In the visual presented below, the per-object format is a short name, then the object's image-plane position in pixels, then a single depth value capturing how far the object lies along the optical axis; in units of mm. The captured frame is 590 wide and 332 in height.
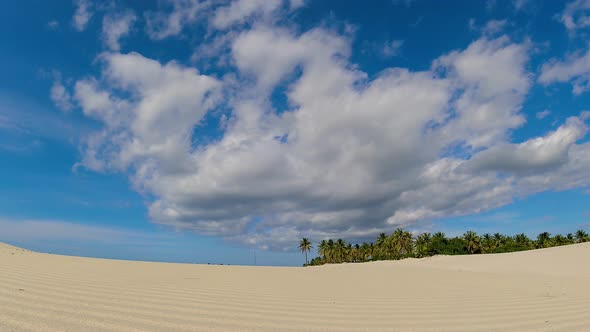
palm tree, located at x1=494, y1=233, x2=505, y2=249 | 62897
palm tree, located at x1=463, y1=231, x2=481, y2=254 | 60625
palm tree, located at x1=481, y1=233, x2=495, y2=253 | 61031
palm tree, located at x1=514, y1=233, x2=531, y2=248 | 63531
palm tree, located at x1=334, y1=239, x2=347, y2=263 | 78500
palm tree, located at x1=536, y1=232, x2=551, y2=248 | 61656
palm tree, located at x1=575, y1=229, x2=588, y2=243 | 65750
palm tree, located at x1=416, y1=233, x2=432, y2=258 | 60738
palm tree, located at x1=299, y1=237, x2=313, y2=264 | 87081
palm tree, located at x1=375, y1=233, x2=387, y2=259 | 72219
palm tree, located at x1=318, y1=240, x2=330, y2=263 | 81125
